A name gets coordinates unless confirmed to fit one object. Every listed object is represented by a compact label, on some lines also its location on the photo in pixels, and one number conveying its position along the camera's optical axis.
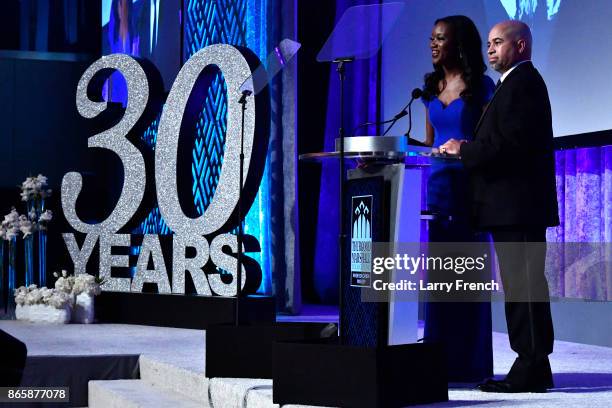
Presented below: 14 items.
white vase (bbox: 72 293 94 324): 13.05
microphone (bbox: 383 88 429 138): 6.11
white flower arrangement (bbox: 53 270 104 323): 13.04
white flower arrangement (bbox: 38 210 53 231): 13.87
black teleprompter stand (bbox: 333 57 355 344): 5.86
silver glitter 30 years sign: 12.05
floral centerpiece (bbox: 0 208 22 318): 13.86
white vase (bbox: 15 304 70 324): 12.98
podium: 5.79
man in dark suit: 6.22
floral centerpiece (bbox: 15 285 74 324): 12.94
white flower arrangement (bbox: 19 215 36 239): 13.79
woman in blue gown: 6.87
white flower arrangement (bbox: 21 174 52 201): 14.18
